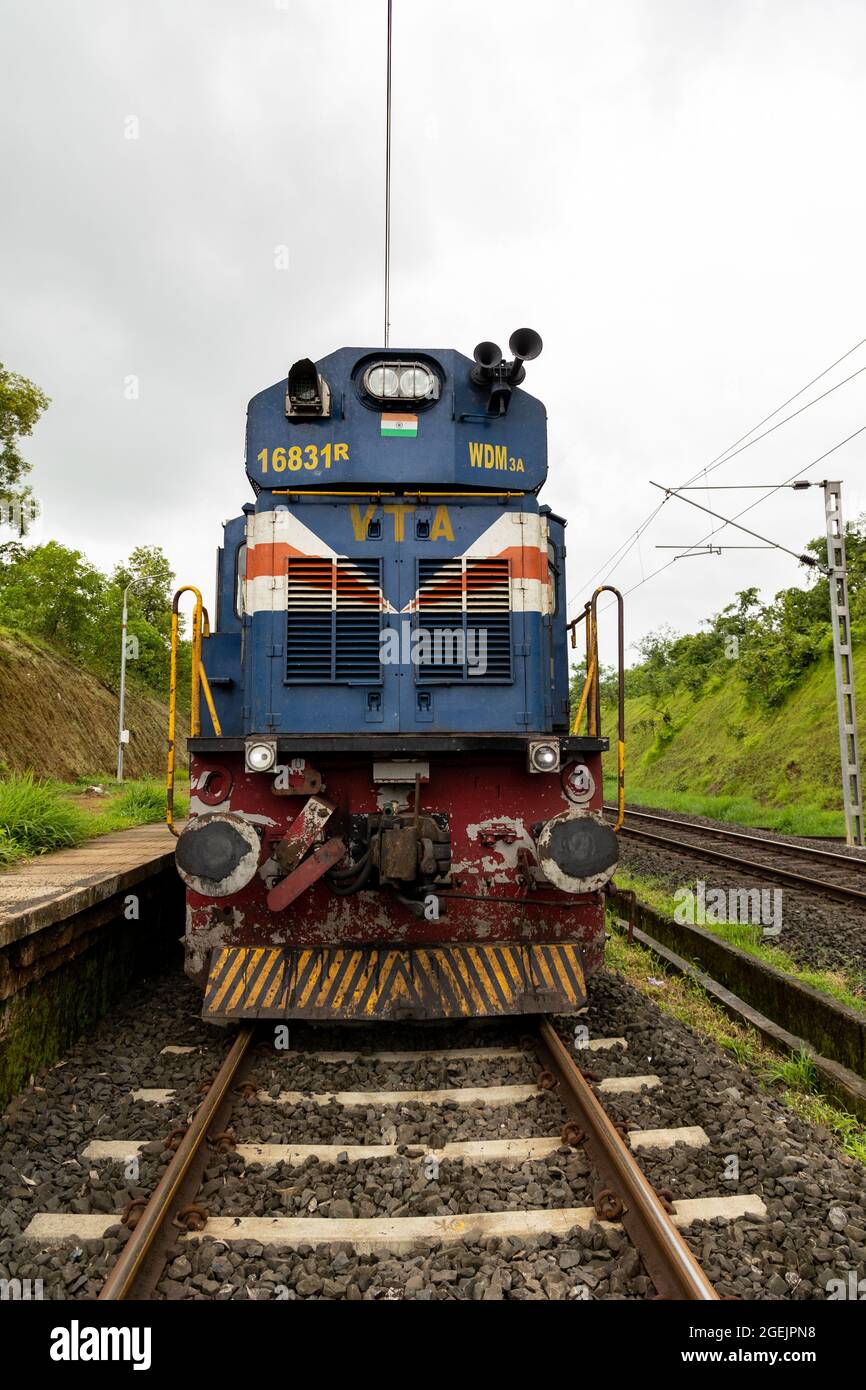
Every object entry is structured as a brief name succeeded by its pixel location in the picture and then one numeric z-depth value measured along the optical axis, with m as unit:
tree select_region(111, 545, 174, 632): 34.95
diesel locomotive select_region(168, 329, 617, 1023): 4.16
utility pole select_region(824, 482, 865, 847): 13.80
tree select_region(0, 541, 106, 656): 25.12
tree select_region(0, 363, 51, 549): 16.73
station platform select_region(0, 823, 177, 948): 3.96
